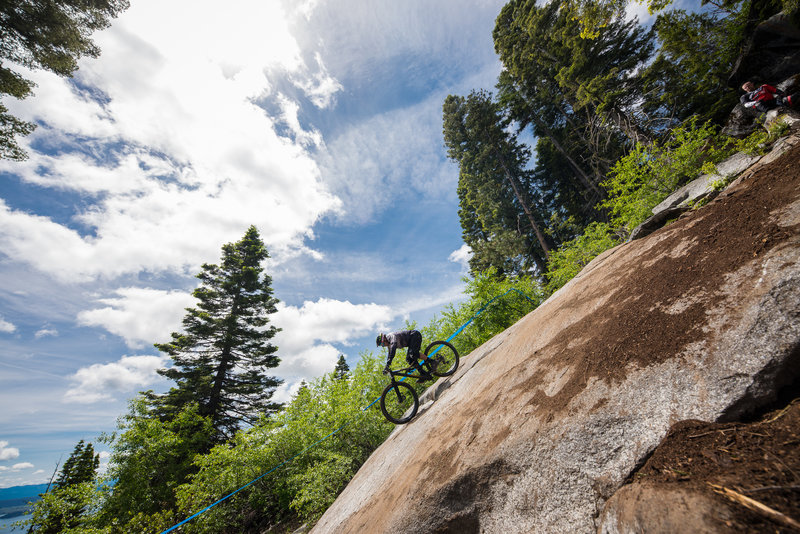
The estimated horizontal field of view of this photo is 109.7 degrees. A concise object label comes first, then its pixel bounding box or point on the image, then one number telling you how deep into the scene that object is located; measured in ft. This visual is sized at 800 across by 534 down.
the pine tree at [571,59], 49.16
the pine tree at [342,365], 122.76
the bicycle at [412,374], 23.81
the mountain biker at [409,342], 24.86
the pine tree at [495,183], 74.43
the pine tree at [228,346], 67.26
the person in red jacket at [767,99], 26.66
